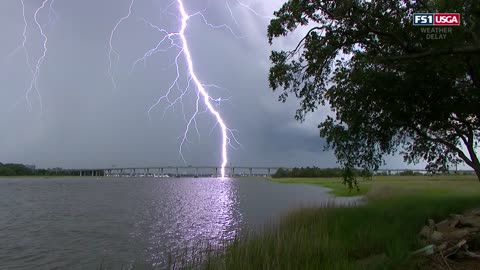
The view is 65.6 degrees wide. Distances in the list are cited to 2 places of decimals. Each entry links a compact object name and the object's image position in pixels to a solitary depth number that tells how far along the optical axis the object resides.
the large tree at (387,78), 12.59
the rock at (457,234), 9.98
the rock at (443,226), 11.52
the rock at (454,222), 11.62
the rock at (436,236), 10.32
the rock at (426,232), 11.44
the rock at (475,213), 12.74
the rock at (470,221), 11.25
